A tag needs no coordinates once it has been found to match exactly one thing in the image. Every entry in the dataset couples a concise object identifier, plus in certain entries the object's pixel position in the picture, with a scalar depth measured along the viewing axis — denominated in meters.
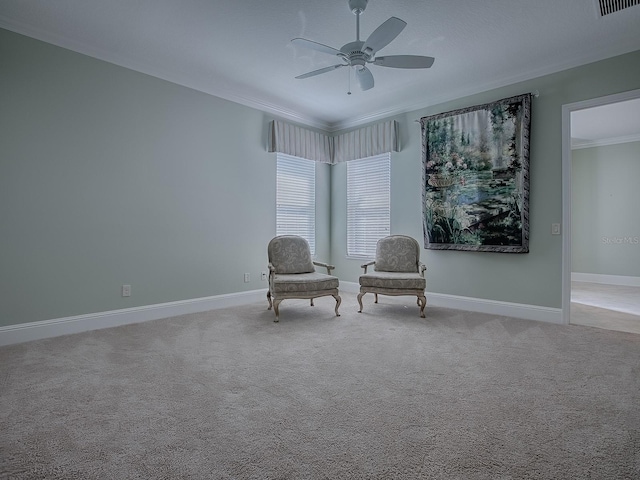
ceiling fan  2.64
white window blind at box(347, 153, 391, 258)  5.57
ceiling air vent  2.79
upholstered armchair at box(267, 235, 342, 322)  4.06
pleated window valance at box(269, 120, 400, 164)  5.29
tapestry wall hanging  4.14
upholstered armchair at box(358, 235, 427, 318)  4.20
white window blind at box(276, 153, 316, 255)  5.54
